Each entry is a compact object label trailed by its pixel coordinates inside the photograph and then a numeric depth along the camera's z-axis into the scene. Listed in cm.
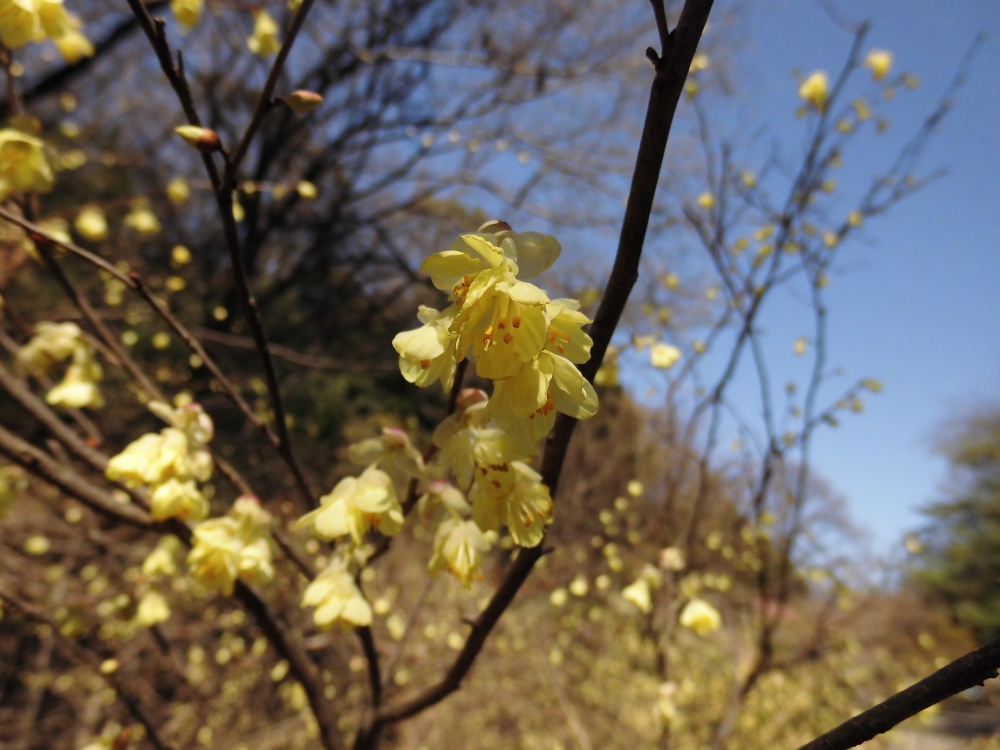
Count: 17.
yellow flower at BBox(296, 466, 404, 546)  10
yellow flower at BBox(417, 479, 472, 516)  10
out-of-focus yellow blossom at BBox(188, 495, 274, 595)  11
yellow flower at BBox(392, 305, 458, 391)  7
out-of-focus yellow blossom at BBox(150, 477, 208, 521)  11
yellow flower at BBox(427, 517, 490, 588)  10
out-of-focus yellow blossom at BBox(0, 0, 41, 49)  12
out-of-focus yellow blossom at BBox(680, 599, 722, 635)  21
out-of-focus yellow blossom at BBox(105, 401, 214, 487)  11
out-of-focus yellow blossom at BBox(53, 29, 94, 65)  18
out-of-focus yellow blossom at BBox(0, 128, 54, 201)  13
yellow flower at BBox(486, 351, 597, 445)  7
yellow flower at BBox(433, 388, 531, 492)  8
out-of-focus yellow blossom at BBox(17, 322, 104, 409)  15
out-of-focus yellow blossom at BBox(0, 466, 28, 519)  15
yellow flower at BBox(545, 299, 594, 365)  7
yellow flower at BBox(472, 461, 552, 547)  9
